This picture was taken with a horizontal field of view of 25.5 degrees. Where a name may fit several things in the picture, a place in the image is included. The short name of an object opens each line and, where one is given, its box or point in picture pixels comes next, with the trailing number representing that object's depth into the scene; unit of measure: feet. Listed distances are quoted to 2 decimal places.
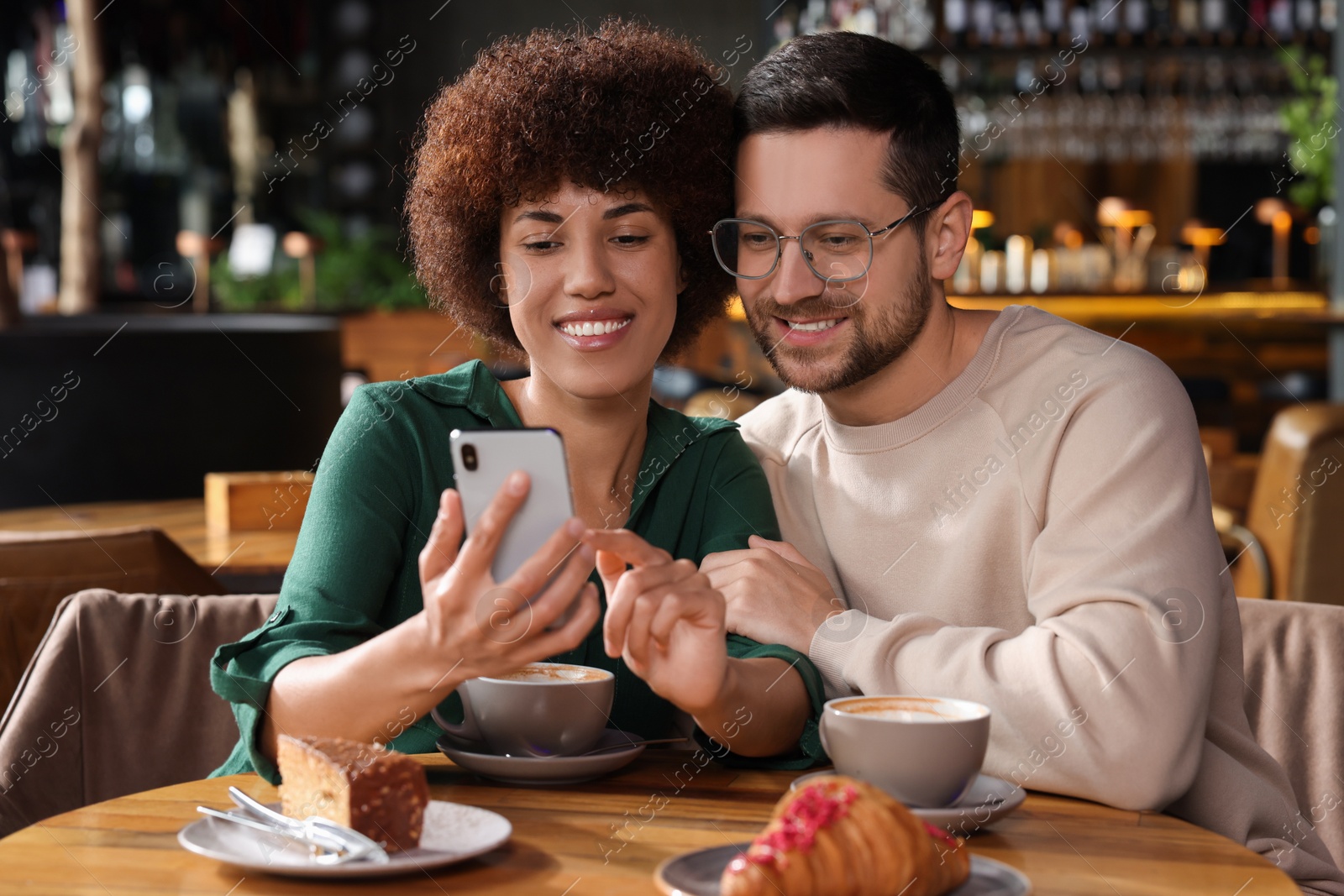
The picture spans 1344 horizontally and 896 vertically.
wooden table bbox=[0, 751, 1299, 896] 6.07
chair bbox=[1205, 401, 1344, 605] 11.55
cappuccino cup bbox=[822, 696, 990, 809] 6.23
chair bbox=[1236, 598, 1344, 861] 7.87
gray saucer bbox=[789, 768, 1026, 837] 6.27
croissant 5.76
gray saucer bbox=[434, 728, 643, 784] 6.69
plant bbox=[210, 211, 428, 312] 31.19
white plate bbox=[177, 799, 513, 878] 6.03
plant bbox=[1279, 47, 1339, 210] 28.03
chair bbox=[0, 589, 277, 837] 7.78
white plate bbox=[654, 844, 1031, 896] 5.93
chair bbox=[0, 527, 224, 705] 8.54
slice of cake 6.13
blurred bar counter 29.71
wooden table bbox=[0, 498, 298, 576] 9.58
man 7.02
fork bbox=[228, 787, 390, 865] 6.08
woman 6.81
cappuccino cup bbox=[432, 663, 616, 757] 6.74
